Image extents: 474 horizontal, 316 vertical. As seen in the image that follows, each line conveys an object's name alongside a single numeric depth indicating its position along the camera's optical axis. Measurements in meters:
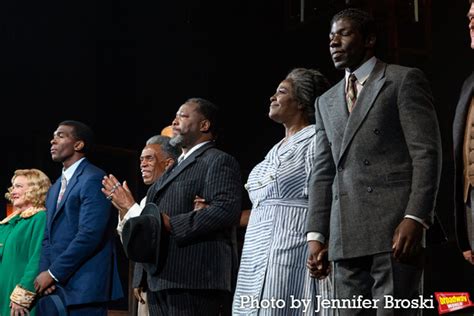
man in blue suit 4.57
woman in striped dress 3.49
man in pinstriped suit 3.71
